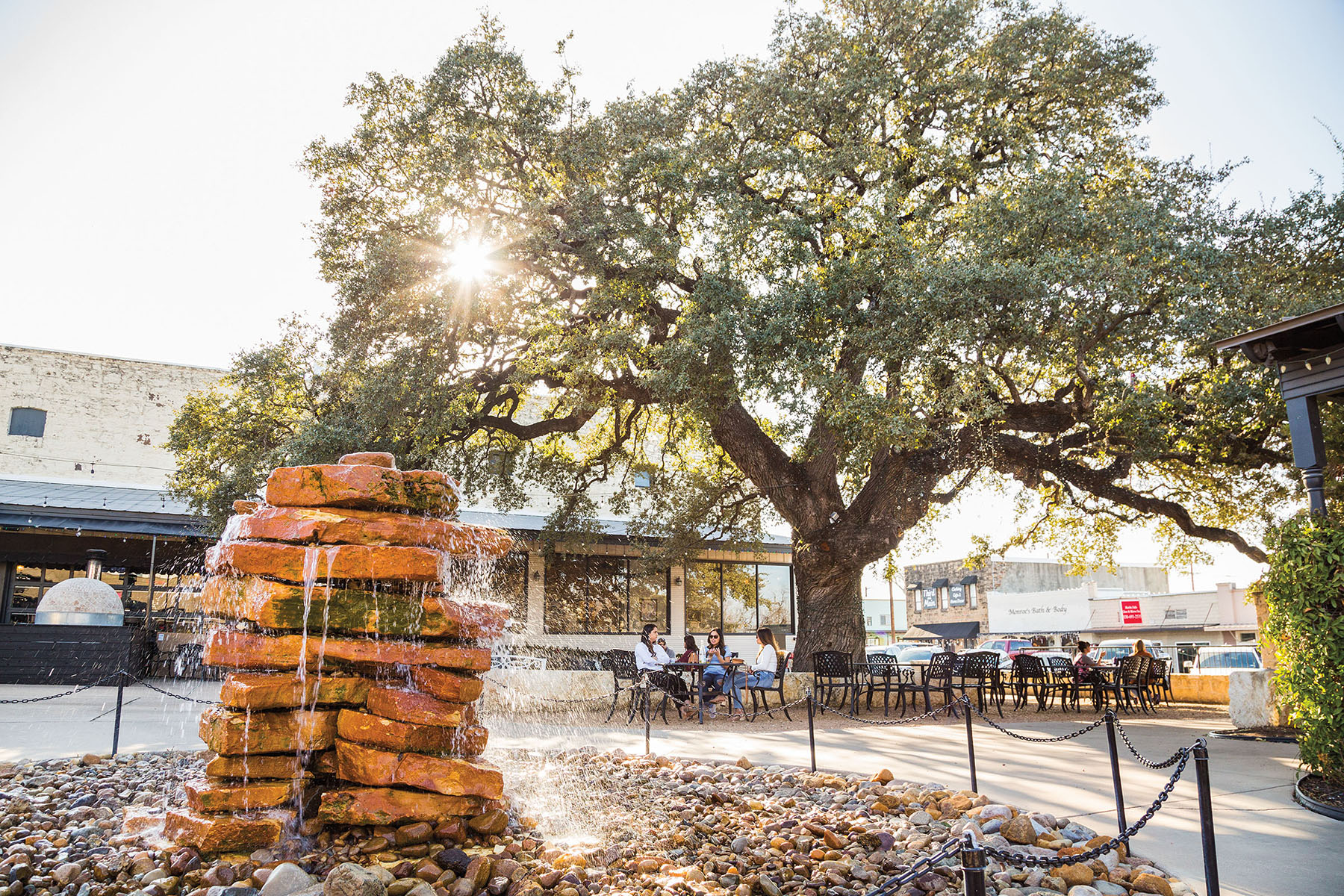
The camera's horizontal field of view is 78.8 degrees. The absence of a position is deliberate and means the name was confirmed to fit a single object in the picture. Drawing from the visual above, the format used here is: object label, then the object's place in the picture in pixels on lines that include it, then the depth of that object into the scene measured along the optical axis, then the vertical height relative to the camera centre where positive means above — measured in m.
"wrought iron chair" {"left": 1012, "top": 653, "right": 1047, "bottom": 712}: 14.55 -1.40
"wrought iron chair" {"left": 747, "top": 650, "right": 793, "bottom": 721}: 13.04 -1.50
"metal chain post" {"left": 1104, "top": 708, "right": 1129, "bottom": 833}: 5.07 -1.10
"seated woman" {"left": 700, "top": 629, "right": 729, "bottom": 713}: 13.04 -1.25
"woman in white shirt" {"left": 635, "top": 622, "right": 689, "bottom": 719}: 12.56 -1.09
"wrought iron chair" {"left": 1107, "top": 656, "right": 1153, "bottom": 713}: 14.43 -1.43
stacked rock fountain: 4.38 -0.42
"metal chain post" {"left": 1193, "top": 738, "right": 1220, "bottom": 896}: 3.87 -1.10
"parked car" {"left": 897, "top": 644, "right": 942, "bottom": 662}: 31.39 -2.34
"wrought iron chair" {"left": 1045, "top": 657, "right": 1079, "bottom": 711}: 14.14 -1.41
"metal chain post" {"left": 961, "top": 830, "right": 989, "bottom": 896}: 2.78 -0.92
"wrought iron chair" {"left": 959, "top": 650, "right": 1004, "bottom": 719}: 13.74 -1.27
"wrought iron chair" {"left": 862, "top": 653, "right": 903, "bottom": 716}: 13.22 -1.25
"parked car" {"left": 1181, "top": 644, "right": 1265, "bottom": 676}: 23.12 -1.82
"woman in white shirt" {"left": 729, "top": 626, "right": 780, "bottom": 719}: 13.02 -1.14
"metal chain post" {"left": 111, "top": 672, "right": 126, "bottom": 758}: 7.60 -1.21
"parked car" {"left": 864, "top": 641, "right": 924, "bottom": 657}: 33.81 -2.33
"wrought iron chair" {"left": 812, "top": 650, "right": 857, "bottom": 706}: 13.14 -1.22
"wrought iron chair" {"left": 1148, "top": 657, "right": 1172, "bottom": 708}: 15.76 -1.77
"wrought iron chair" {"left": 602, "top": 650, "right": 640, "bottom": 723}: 13.05 -1.22
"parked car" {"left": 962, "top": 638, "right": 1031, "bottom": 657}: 36.97 -2.33
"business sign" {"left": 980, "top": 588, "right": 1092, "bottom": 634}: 45.22 -0.97
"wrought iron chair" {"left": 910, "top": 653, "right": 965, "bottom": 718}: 12.35 -1.24
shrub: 6.15 -0.29
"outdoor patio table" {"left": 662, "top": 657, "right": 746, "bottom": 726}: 12.39 -1.12
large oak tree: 11.45 +4.65
